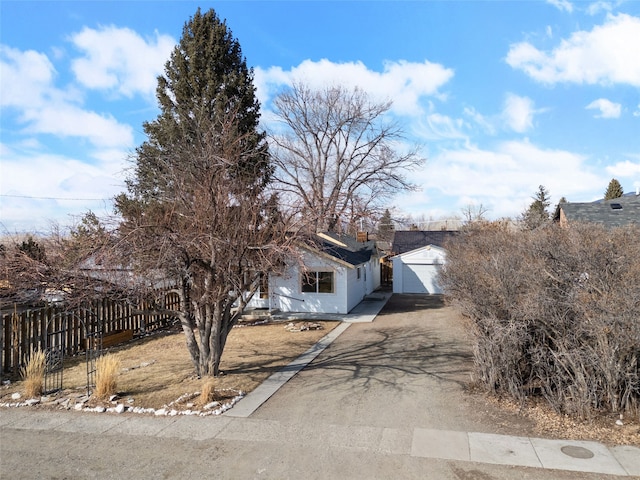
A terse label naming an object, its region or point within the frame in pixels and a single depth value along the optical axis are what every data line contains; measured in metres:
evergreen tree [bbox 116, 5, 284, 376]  7.59
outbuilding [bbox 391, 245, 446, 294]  25.91
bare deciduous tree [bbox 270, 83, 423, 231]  28.53
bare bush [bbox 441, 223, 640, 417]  5.81
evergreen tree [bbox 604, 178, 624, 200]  35.20
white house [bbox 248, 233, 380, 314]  18.02
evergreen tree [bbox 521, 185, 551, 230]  41.61
